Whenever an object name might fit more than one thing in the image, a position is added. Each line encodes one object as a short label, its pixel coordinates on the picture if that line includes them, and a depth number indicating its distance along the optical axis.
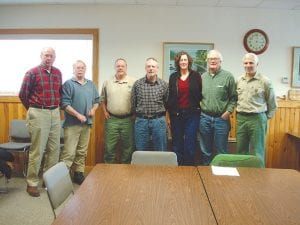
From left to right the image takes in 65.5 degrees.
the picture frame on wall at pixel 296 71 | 3.25
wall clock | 3.22
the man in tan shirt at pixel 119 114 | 2.70
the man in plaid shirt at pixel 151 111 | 2.55
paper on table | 1.55
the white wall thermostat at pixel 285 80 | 3.27
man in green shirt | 2.51
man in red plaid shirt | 2.45
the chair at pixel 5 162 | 2.40
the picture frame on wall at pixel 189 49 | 3.23
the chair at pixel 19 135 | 3.05
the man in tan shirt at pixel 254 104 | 2.46
